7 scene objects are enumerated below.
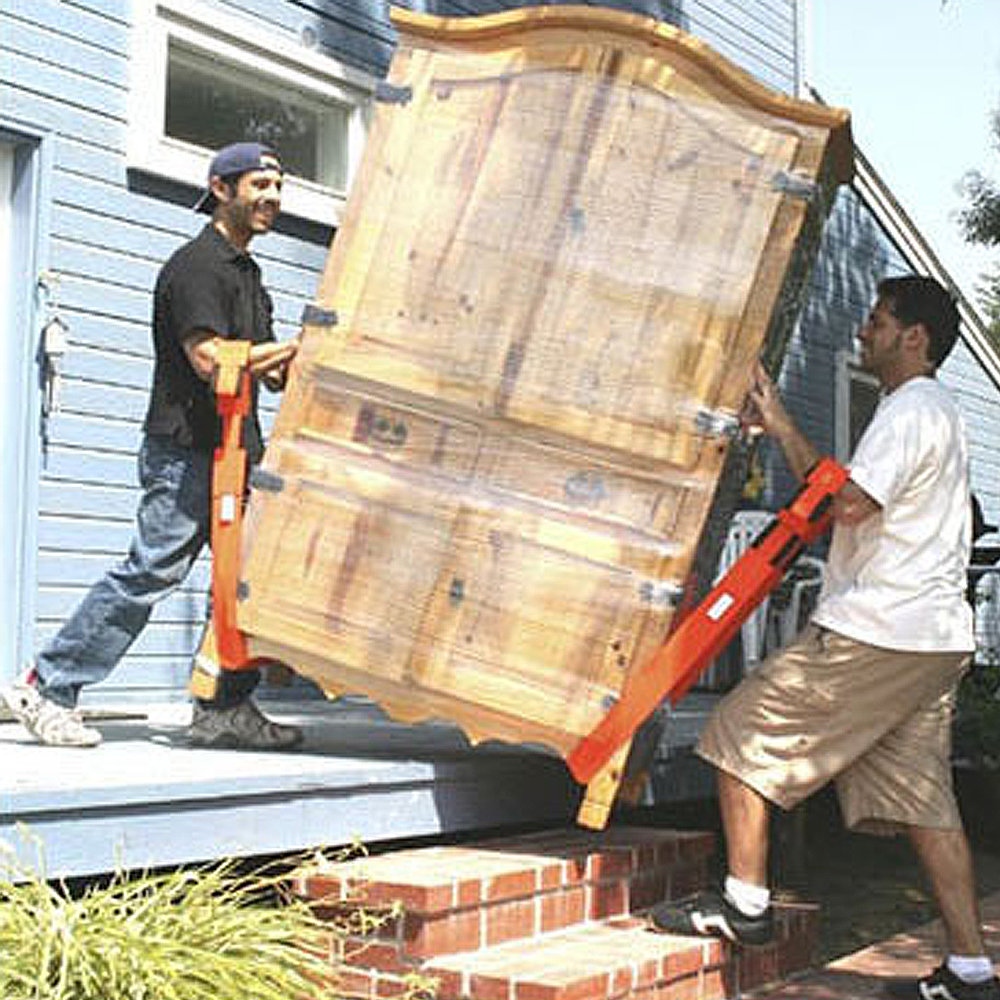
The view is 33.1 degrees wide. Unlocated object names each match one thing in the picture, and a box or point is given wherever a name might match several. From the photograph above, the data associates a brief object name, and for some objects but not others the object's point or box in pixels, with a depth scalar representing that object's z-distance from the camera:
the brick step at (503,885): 4.05
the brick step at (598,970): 3.93
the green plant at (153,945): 3.31
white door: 6.32
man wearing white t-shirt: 4.45
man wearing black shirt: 4.75
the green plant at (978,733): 8.14
